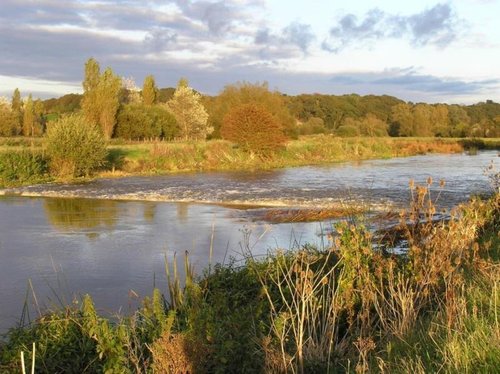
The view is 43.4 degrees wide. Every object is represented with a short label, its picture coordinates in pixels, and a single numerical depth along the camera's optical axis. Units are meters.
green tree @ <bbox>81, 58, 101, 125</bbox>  49.97
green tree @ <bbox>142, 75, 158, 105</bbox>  71.00
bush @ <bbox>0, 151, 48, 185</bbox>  26.66
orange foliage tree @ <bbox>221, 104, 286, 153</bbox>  38.56
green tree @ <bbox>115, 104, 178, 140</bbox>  54.22
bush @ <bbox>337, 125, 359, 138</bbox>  71.12
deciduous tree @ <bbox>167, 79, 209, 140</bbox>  63.66
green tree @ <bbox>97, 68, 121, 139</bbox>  49.91
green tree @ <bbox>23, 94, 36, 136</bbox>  64.38
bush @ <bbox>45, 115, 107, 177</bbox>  29.03
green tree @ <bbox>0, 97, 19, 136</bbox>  60.03
